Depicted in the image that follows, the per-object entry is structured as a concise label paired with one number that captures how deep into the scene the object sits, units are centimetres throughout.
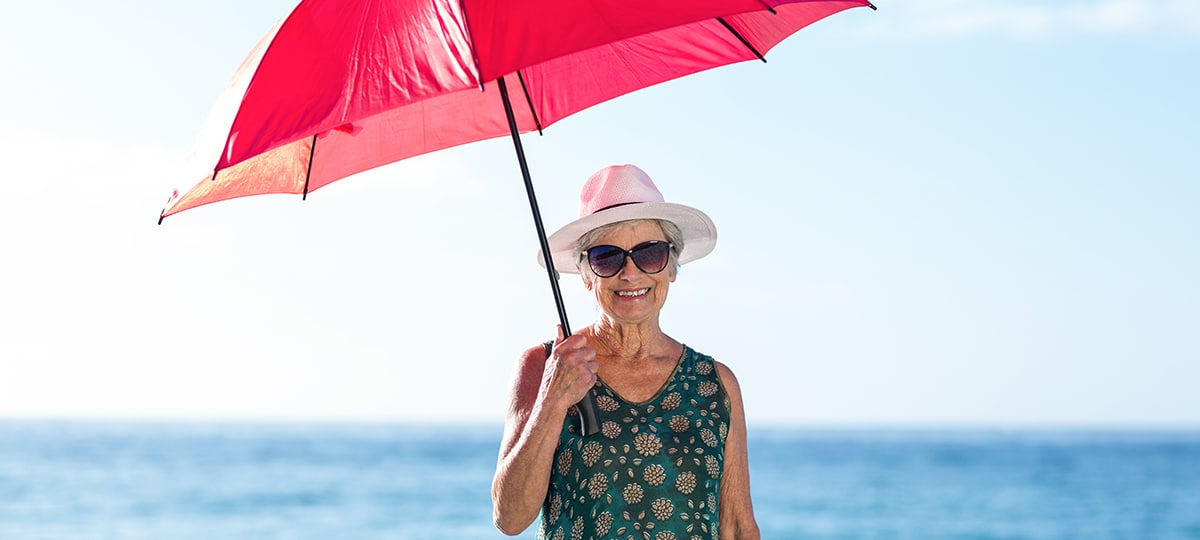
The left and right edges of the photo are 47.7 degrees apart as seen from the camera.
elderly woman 367
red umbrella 311
